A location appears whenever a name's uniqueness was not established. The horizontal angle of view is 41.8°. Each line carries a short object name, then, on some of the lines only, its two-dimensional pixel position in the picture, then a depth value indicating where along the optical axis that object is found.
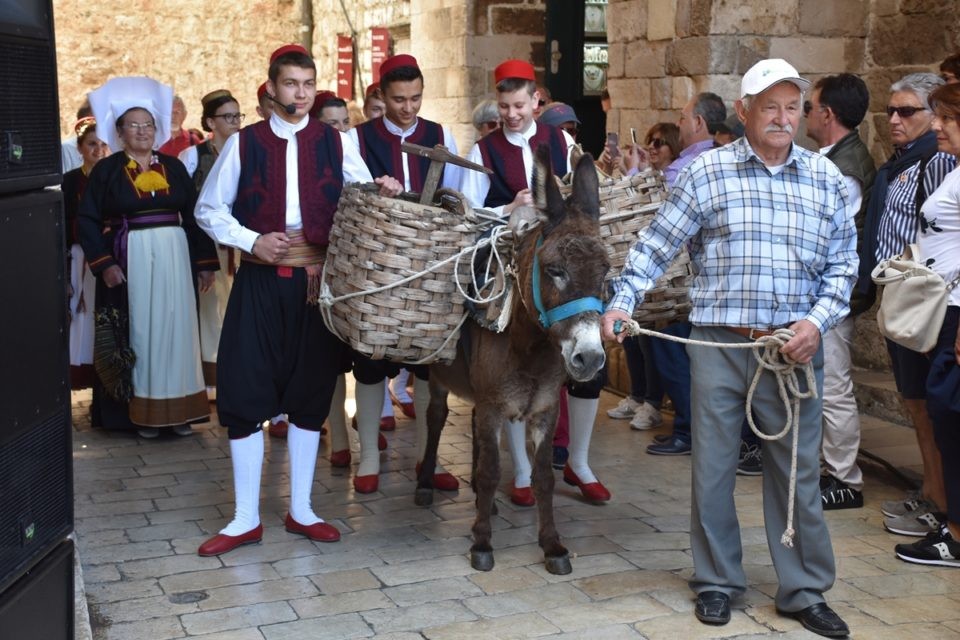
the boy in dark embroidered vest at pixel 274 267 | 5.67
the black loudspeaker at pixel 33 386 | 3.61
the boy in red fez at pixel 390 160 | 6.61
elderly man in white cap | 4.66
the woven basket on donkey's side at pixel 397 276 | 5.22
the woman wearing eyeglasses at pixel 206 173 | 8.70
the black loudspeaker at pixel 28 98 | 3.59
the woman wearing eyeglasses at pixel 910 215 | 5.85
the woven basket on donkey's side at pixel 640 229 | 5.36
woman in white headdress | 7.64
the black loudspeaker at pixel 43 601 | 3.64
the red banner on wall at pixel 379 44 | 15.35
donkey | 4.80
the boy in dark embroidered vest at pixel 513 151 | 6.27
